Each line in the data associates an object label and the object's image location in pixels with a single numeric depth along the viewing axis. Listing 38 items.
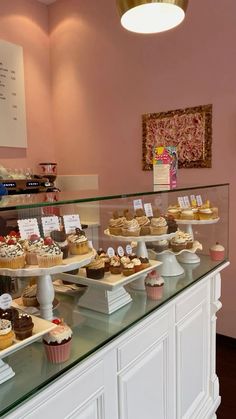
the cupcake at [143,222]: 1.50
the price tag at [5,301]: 0.92
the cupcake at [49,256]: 1.01
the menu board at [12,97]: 3.41
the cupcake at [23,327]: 0.88
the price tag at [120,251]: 1.40
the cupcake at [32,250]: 1.02
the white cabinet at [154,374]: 0.95
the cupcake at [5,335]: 0.83
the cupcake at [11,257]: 0.98
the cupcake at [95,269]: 1.25
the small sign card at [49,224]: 1.14
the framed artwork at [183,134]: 2.87
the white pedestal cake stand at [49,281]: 1.01
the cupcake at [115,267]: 1.29
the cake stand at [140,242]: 1.44
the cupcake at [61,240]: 1.12
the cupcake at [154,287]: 1.37
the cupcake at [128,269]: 1.27
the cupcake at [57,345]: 0.93
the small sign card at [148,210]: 1.57
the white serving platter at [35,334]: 0.81
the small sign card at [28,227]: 1.08
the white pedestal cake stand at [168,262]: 1.63
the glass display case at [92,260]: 0.95
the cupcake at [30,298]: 1.18
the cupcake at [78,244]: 1.15
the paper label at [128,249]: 1.45
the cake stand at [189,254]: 1.81
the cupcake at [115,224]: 1.47
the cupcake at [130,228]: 1.45
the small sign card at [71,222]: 1.20
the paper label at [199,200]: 1.90
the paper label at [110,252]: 1.37
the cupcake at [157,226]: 1.51
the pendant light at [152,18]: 1.48
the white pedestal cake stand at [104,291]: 1.22
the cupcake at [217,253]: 1.90
